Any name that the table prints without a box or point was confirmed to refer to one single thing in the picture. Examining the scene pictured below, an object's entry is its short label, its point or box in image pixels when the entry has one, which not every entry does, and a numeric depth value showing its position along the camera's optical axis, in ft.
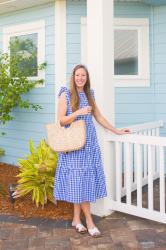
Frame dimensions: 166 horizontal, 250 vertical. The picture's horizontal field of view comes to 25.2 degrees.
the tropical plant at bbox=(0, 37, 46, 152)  19.33
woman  11.73
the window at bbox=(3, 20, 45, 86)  20.25
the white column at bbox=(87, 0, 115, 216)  12.94
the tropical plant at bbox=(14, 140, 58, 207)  14.35
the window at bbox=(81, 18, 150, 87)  19.43
